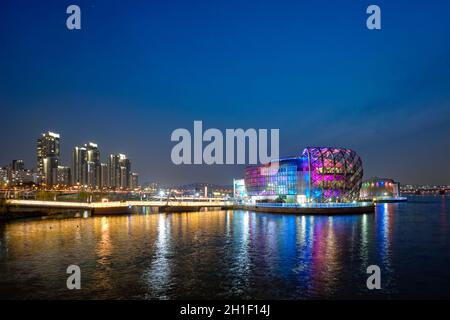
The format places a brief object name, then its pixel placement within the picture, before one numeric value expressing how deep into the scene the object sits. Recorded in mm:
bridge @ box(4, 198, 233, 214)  92062
